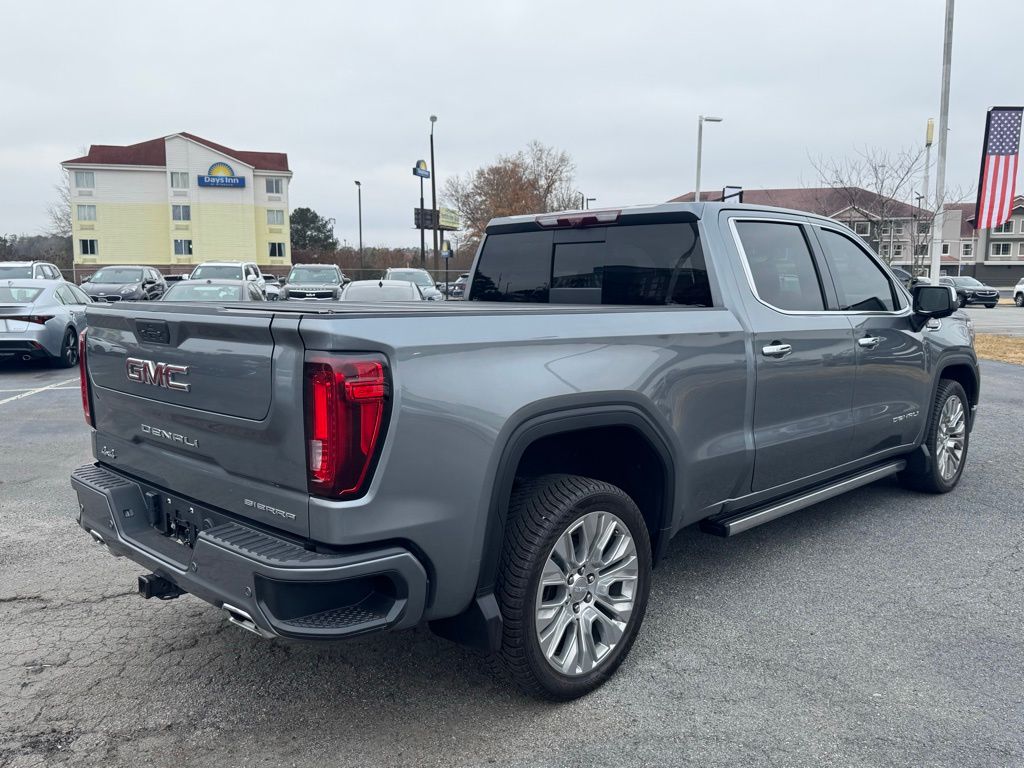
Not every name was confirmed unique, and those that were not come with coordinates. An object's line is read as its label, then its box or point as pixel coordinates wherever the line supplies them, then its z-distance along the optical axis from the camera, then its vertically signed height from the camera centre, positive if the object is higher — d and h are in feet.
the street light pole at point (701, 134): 113.04 +17.02
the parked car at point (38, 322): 41.11 -3.11
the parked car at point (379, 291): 44.47 -1.63
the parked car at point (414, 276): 78.48 -1.48
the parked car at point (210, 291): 49.29 -1.84
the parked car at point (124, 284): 80.27 -2.56
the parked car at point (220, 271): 80.38 -1.14
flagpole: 61.52 +10.11
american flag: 63.21 +7.47
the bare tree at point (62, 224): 244.42 +9.82
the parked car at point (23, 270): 68.08 -0.98
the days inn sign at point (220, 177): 205.87 +19.48
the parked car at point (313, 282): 77.66 -2.09
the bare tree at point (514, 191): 205.26 +17.01
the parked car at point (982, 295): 131.85 -4.83
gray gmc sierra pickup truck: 8.39 -2.07
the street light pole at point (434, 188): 139.03 +11.84
